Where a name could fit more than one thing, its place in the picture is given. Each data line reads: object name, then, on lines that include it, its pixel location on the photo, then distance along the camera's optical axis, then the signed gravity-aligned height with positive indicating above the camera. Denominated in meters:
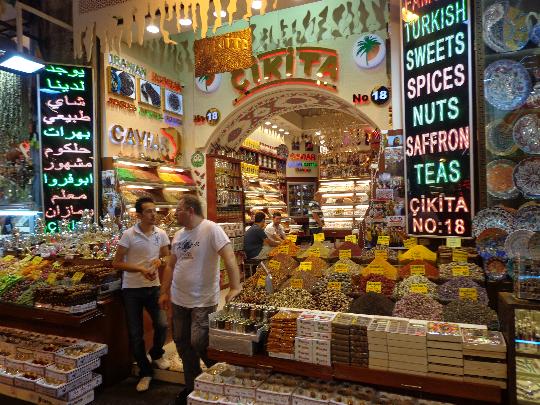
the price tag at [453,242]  3.77 -0.37
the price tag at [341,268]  3.68 -0.56
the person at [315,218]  9.20 -0.28
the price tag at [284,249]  4.54 -0.47
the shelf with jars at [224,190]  8.48 +0.37
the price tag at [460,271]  3.29 -0.55
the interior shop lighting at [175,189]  7.98 +0.38
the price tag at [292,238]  4.82 -0.37
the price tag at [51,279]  3.97 -0.64
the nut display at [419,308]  2.72 -0.70
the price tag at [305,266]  3.86 -0.56
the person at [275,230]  7.87 -0.47
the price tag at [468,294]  2.83 -0.62
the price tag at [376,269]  3.48 -0.54
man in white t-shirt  3.17 -0.56
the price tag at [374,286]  3.15 -0.62
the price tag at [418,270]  3.45 -0.55
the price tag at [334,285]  3.27 -0.63
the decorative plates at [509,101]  3.48 +0.85
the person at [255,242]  6.96 -0.59
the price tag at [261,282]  3.60 -0.65
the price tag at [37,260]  4.48 -0.52
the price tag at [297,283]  3.42 -0.63
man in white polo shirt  3.77 -0.67
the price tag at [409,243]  4.14 -0.40
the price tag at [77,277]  3.89 -0.61
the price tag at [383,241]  4.27 -0.38
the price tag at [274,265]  3.97 -0.56
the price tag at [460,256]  3.58 -0.46
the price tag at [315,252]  4.32 -0.48
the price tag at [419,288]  3.03 -0.62
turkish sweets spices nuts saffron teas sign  4.15 +0.88
